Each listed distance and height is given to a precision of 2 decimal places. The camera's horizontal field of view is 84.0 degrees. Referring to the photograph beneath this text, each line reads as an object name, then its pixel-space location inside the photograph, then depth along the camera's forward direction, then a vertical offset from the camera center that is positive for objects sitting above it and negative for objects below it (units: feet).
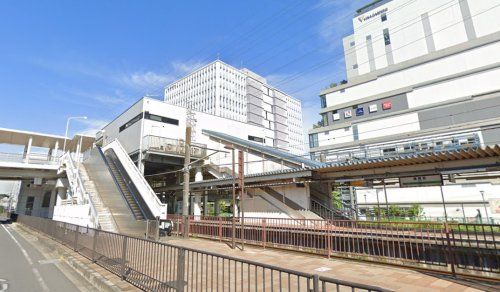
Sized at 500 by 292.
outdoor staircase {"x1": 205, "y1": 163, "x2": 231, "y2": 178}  89.81 +12.23
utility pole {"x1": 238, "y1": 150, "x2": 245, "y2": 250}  44.99 +6.20
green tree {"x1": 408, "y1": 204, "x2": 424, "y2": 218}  118.73 -2.23
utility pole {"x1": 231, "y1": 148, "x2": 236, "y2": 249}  44.27 -4.14
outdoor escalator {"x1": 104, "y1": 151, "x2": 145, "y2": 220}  61.31 +5.44
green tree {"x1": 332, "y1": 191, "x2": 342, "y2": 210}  172.96 +8.04
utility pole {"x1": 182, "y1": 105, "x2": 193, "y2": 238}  61.50 +7.37
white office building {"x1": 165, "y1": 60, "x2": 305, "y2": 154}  343.67 +148.35
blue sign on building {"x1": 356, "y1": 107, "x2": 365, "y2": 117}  169.41 +56.79
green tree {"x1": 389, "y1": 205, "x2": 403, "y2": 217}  120.35 -2.43
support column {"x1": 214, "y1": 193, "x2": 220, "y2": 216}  125.39 +0.21
